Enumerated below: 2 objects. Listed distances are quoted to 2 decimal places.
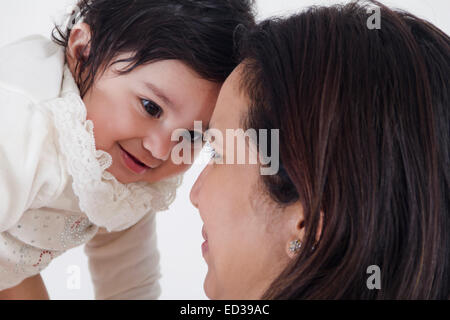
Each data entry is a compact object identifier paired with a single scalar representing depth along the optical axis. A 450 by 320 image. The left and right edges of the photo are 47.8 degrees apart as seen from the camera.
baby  0.82
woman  0.58
